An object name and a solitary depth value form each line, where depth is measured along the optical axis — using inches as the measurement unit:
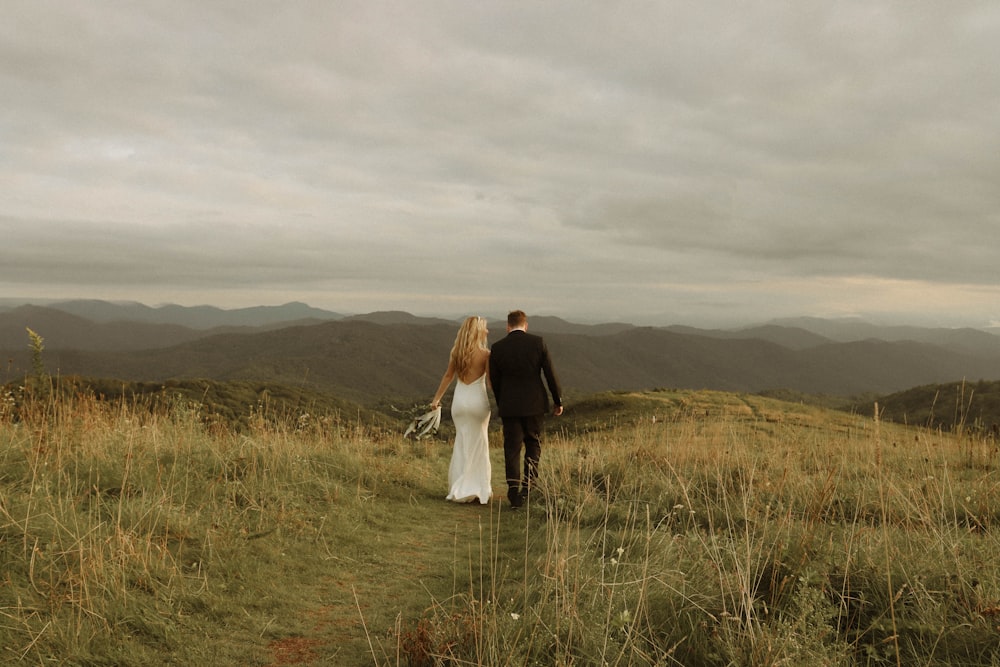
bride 344.2
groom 330.6
